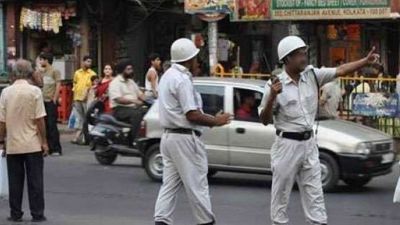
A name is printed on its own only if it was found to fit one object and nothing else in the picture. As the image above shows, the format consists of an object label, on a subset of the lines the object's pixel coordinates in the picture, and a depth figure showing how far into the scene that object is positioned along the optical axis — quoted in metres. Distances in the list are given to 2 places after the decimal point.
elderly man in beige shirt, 9.66
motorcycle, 14.94
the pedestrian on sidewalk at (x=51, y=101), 16.72
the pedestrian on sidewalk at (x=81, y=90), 19.27
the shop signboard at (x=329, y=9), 18.80
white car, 12.15
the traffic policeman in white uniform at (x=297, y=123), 7.72
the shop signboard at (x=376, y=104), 17.83
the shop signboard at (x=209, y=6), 19.52
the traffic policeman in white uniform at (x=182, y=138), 8.01
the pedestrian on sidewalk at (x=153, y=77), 17.62
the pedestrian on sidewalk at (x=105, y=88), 16.38
